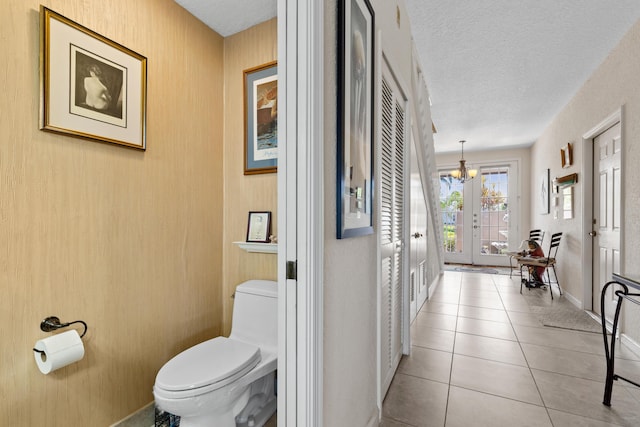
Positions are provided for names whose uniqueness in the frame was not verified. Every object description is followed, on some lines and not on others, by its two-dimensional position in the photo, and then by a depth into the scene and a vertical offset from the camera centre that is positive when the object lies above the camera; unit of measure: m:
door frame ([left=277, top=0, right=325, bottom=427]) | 0.95 +0.02
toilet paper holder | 1.41 -0.53
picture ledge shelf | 2.03 -0.24
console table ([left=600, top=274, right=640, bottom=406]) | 1.68 -0.83
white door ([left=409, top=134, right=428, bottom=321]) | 3.06 -0.32
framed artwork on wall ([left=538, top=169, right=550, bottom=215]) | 4.97 +0.36
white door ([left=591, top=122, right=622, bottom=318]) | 2.82 +0.04
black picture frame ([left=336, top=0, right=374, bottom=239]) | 1.10 +0.38
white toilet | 1.35 -0.78
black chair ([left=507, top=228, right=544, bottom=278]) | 5.35 -0.40
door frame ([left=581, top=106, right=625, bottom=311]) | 3.40 -0.05
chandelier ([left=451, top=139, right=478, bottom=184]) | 5.53 +0.74
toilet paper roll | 1.32 -0.63
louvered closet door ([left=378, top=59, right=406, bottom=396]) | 1.79 -0.07
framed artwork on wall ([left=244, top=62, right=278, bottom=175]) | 2.15 +0.67
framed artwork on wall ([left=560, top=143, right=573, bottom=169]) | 3.88 +0.77
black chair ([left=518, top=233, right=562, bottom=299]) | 4.29 -0.68
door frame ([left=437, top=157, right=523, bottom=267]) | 6.36 +0.31
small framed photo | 2.13 -0.11
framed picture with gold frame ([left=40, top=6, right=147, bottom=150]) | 1.44 +0.67
